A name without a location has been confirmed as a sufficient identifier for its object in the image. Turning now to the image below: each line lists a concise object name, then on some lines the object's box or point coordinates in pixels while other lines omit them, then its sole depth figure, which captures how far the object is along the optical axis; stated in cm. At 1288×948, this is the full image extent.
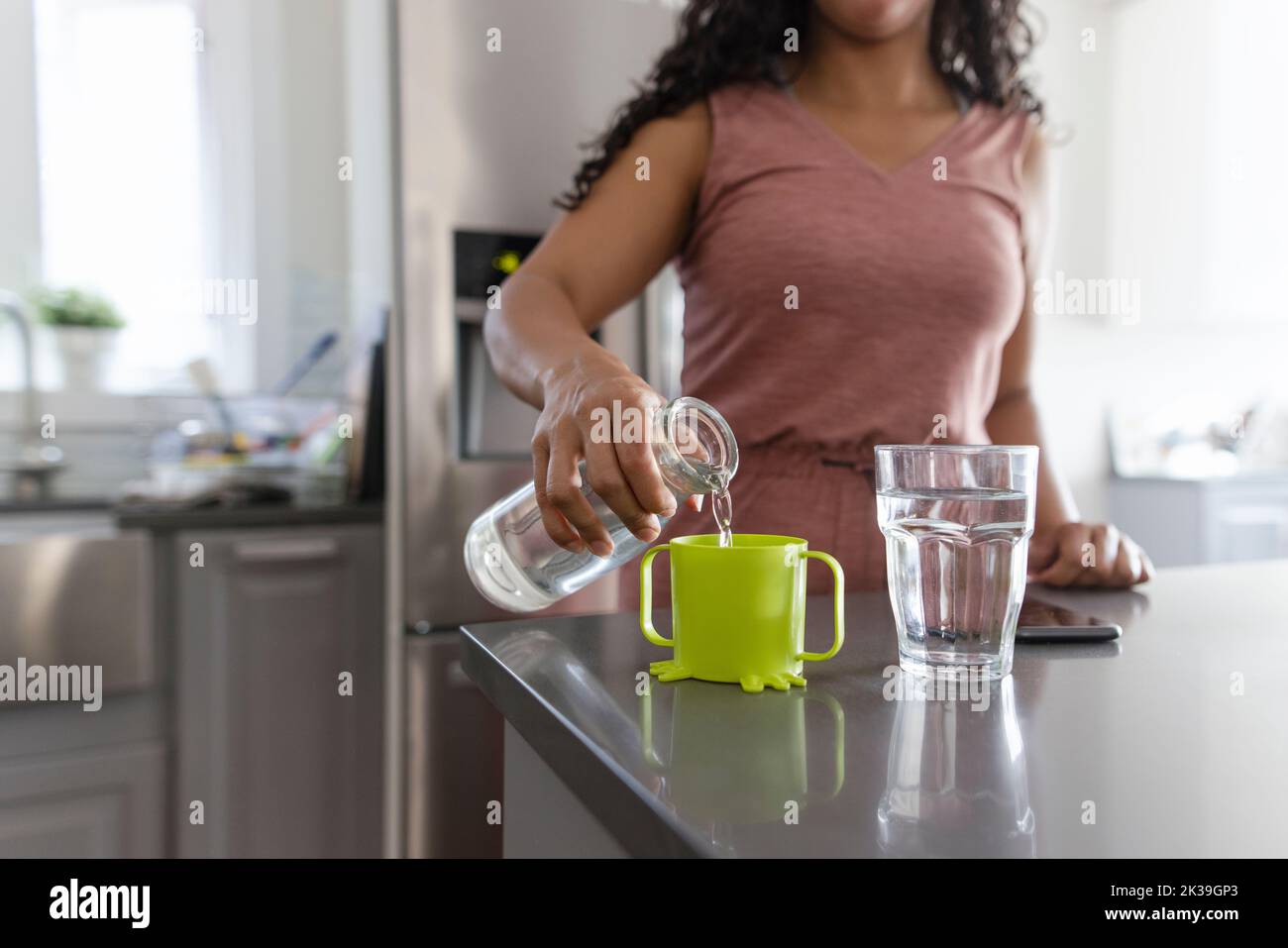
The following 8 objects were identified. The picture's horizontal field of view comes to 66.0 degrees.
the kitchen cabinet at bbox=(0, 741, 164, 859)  145
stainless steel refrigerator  158
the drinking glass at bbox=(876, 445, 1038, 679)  60
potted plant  207
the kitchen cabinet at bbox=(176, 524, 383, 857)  158
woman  106
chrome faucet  199
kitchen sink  145
